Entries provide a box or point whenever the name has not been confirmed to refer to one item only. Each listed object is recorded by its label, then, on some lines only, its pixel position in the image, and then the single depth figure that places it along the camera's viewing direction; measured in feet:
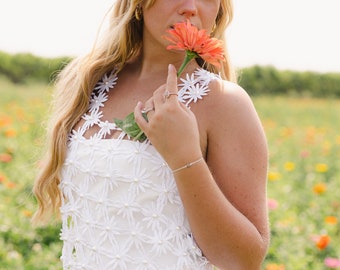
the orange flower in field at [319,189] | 14.93
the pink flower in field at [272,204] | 12.59
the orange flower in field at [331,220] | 12.95
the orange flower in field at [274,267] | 10.87
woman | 5.08
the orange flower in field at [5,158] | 15.29
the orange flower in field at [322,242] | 11.71
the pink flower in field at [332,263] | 11.40
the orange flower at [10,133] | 16.97
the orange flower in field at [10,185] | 13.43
